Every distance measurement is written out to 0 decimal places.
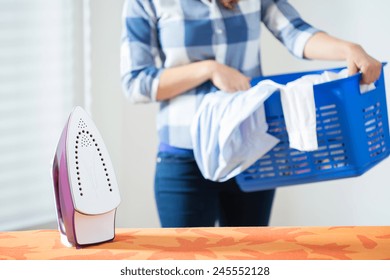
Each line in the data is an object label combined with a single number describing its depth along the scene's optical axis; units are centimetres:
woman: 289
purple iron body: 226
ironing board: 224
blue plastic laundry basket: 267
